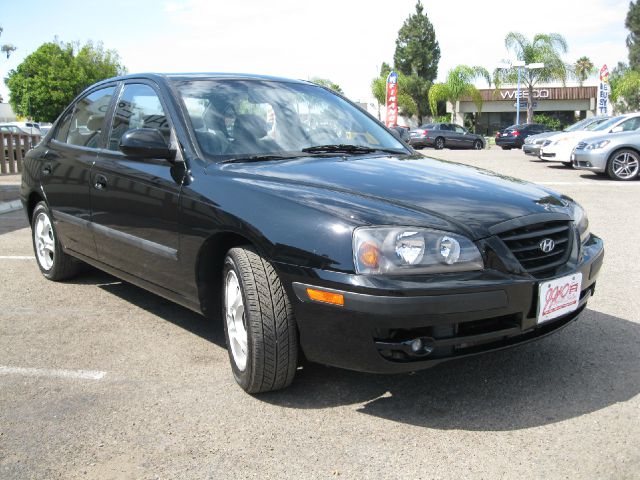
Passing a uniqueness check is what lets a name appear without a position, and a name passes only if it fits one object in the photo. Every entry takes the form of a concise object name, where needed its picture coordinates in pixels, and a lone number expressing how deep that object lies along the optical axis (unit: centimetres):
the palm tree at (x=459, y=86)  5881
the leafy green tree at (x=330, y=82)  8221
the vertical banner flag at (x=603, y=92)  3116
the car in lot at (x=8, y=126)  2950
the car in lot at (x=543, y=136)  1820
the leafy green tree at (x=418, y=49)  7006
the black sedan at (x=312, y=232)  284
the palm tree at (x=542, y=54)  4862
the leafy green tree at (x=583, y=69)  5823
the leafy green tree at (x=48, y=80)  5712
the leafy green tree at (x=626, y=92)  5997
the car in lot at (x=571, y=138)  1535
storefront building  6044
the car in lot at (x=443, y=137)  3528
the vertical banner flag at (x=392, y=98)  3776
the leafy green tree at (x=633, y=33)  8351
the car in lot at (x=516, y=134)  3209
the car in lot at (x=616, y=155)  1400
